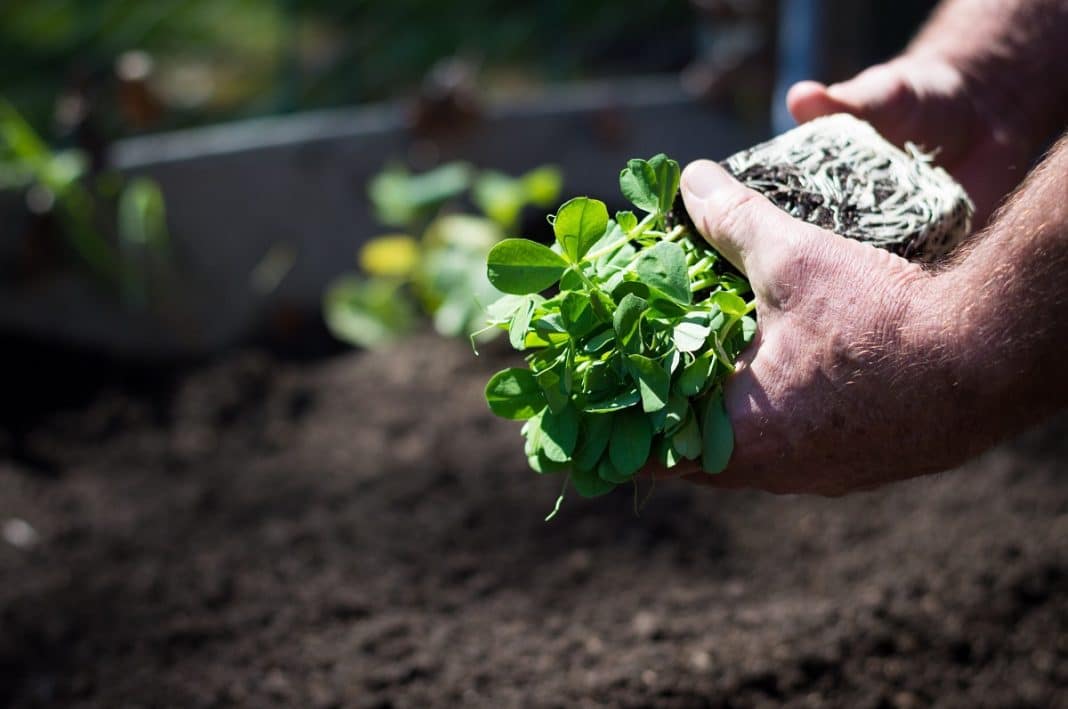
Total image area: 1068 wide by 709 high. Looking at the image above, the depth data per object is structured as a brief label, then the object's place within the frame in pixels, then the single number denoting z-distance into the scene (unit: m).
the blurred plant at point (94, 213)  2.44
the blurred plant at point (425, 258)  2.26
